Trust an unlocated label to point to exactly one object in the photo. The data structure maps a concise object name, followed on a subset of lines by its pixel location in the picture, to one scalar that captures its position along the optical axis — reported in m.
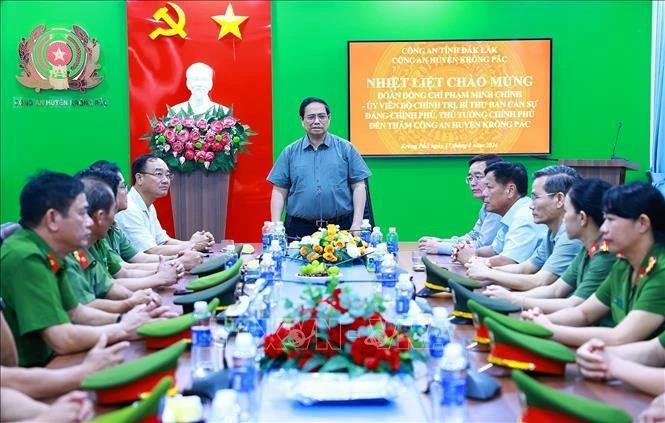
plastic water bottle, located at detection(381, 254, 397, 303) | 3.33
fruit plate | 3.41
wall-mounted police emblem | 6.95
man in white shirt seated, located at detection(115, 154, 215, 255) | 4.57
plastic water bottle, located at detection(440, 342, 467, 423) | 1.78
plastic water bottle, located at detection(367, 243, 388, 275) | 3.67
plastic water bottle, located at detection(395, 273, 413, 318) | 2.74
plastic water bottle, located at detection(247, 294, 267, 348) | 2.44
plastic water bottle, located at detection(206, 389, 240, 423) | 1.64
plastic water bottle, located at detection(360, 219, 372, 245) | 4.62
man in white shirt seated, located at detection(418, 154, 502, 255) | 4.69
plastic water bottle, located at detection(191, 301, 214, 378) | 2.15
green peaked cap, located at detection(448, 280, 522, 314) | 2.65
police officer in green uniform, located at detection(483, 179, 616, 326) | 2.94
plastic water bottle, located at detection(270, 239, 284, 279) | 3.64
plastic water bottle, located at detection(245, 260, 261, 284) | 3.38
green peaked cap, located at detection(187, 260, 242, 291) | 3.05
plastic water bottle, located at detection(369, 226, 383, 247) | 4.32
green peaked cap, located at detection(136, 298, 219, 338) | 2.32
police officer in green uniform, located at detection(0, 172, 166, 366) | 2.32
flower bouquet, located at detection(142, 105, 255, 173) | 6.16
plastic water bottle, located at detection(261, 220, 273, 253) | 4.46
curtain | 6.92
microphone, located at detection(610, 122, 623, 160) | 7.11
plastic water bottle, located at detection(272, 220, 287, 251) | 4.44
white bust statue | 6.94
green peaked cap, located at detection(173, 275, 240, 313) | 2.67
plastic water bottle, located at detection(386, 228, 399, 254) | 4.29
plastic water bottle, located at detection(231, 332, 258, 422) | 1.84
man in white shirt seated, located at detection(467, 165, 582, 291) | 3.52
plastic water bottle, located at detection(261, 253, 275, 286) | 3.36
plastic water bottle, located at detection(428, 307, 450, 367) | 2.23
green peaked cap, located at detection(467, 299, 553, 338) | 2.29
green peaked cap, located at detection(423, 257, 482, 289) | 3.22
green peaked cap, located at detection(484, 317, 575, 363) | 2.06
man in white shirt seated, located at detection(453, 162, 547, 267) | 4.12
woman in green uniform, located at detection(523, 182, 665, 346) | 2.37
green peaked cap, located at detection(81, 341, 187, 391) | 1.81
